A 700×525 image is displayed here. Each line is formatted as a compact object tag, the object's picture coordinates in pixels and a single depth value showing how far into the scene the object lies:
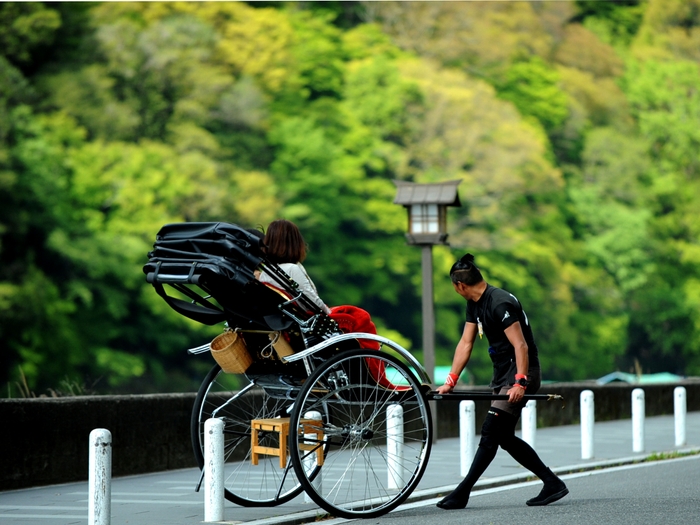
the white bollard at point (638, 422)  26.06
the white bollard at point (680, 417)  28.47
